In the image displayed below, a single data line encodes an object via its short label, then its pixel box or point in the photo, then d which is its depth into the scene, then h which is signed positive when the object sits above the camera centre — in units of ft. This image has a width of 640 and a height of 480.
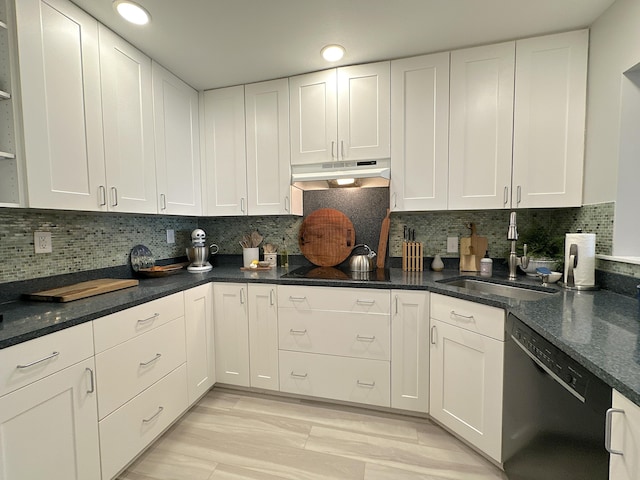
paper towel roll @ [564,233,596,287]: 4.96 -0.66
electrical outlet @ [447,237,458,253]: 7.27 -0.54
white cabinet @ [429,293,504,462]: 4.57 -2.60
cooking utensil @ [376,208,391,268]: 7.38 -0.44
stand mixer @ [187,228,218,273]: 7.68 -0.78
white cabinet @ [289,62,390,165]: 6.54 +2.67
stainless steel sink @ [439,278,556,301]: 5.32 -1.35
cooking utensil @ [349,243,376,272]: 7.04 -0.98
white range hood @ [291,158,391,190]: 6.52 +1.22
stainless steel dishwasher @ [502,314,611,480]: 2.57 -2.13
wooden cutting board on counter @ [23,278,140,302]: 4.58 -1.11
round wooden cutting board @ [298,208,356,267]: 7.85 -0.33
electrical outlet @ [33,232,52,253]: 5.03 -0.25
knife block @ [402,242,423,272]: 7.17 -0.83
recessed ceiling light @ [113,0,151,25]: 4.66 +3.70
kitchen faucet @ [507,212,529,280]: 5.77 -0.71
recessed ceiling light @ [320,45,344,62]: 5.90 +3.73
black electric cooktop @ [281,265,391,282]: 6.32 -1.19
